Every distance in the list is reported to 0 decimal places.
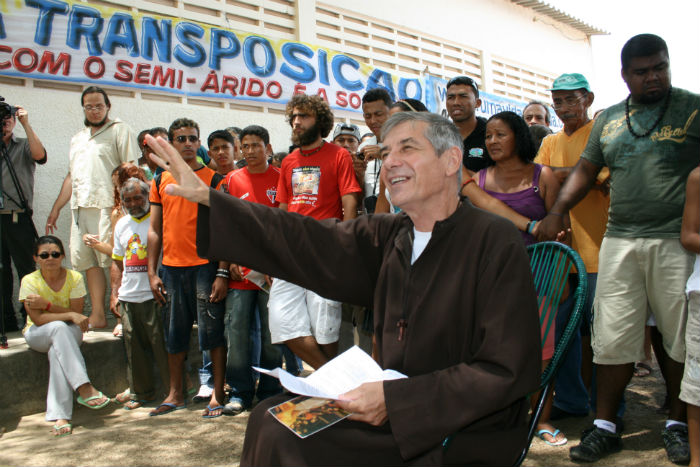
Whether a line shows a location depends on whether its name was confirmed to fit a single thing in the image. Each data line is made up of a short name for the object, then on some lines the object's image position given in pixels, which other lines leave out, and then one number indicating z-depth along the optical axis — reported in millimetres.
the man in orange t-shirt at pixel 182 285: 4711
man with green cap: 3836
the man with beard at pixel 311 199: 4160
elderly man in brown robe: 1810
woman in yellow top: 4496
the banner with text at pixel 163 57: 6184
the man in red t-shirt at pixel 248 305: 4613
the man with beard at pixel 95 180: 5727
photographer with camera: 5586
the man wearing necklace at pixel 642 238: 3141
